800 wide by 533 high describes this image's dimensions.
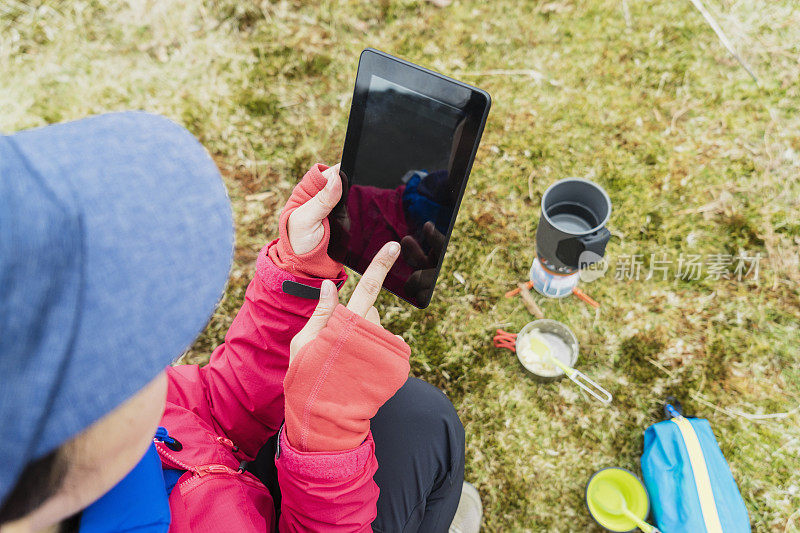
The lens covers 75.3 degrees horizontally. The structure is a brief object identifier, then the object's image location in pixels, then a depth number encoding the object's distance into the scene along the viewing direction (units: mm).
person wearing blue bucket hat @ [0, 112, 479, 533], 756
